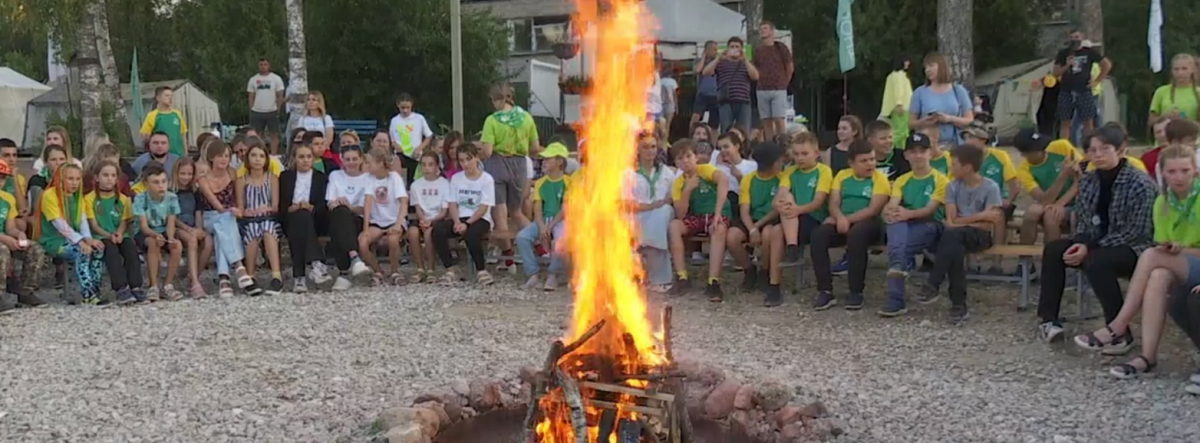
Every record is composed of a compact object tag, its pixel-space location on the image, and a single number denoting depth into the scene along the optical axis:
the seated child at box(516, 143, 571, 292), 9.65
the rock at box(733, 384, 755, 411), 5.41
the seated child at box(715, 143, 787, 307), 8.88
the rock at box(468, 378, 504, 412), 5.52
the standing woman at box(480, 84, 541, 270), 11.21
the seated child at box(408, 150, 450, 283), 10.04
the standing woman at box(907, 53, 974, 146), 10.27
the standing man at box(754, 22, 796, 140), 13.30
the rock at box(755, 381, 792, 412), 5.41
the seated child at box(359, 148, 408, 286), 9.98
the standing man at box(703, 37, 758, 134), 13.06
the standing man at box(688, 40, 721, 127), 14.04
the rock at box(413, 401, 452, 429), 5.22
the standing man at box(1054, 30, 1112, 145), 12.41
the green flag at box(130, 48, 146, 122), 23.23
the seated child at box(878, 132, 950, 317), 7.98
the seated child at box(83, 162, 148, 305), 9.16
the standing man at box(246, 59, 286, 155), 16.17
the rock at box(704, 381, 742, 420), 5.39
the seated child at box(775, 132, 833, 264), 8.67
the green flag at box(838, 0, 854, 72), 16.09
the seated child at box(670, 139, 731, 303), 8.95
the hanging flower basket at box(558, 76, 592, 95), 14.07
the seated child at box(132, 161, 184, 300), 9.40
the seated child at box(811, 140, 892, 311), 8.23
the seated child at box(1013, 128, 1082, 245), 8.40
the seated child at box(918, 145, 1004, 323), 7.77
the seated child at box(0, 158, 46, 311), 8.99
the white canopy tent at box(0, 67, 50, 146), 31.59
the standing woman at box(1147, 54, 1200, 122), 9.59
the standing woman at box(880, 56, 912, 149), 11.32
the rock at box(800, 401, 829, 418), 5.27
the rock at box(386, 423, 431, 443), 4.77
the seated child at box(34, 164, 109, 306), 9.09
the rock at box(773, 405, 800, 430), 5.19
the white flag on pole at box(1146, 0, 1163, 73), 14.42
